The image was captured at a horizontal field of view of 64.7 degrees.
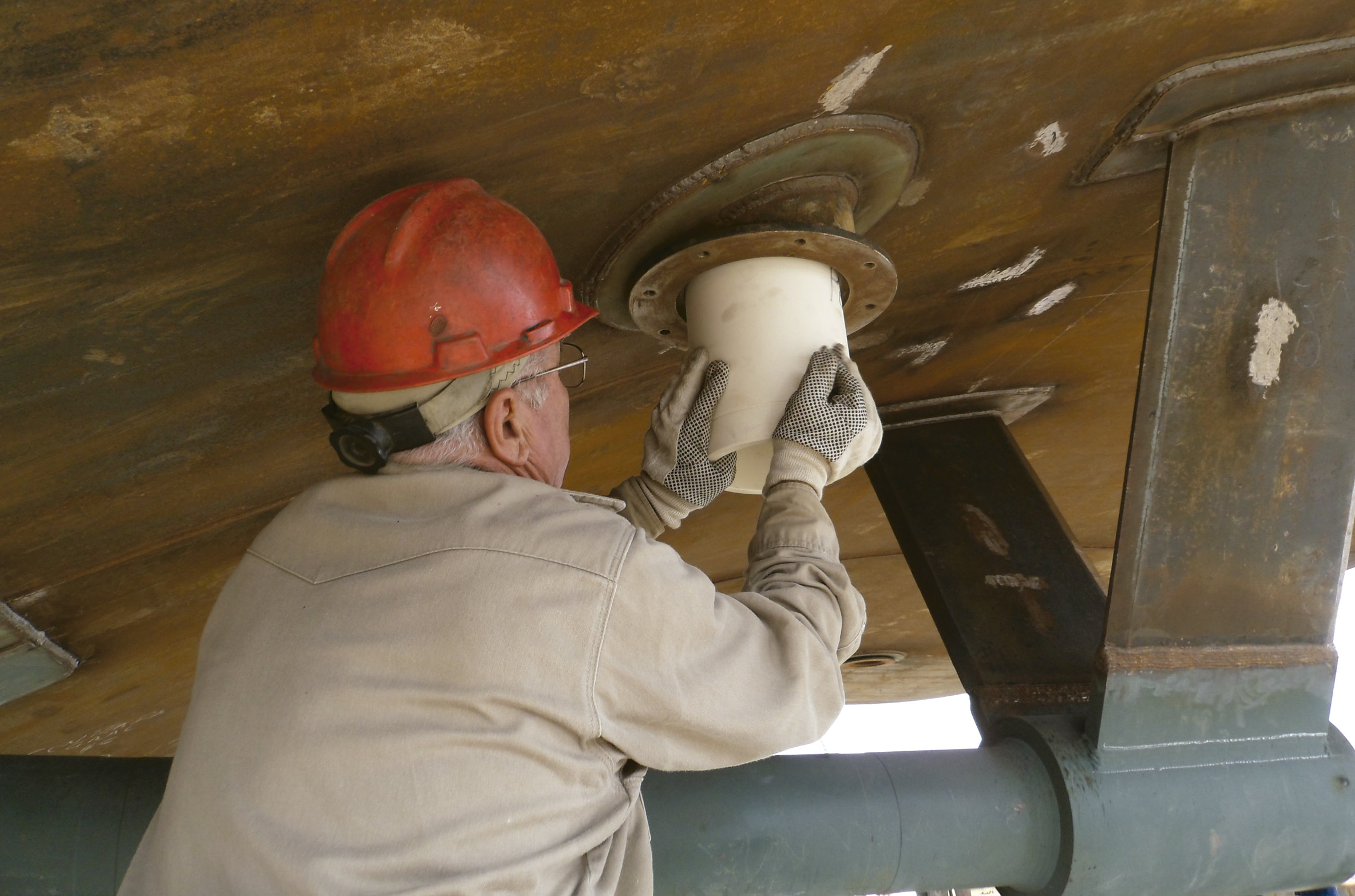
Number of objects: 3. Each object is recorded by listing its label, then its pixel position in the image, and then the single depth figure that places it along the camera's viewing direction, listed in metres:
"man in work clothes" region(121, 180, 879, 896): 1.38
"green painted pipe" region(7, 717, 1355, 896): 1.97
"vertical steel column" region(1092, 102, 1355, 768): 2.06
